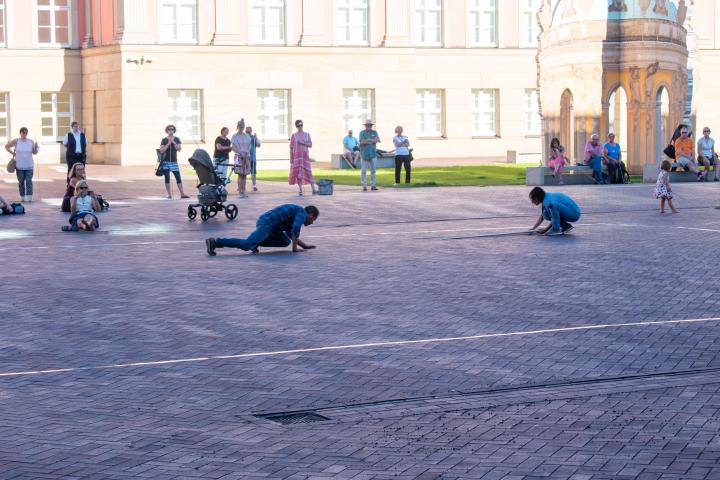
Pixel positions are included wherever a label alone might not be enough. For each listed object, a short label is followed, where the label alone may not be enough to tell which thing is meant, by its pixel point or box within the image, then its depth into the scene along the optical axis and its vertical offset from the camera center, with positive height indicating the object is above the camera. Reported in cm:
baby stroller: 2477 -77
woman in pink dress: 3133 -27
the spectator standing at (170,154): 2952 -12
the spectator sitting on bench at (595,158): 3588 -31
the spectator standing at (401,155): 3594 -20
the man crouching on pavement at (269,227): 1861 -103
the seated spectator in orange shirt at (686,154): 3700 -23
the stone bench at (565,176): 3588 -75
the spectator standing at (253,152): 3278 -10
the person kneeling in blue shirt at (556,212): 2130 -99
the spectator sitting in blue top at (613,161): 3625 -39
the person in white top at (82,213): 2286 -103
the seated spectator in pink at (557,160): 3553 -35
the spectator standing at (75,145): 3036 +8
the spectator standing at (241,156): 3125 -18
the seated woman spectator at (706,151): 3753 -15
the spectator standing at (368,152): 3325 -11
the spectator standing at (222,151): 2978 -7
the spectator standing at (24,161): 2981 -24
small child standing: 2600 -80
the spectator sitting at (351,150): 4744 -9
